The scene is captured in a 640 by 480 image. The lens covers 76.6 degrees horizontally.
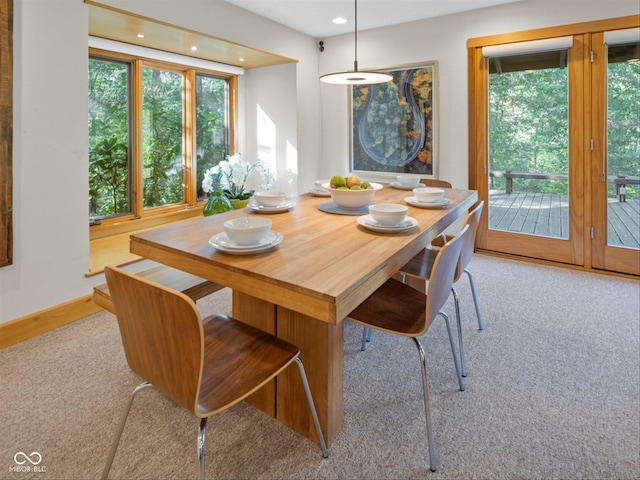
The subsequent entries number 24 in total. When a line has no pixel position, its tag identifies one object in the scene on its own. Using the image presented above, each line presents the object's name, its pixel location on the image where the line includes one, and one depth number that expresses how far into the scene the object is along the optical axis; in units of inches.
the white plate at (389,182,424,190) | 114.1
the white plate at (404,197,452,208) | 86.1
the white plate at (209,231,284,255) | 53.4
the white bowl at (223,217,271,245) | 53.9
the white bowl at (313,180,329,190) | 102.5
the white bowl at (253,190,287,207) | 84.5
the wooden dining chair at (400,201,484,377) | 77.9
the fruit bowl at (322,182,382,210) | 80.3
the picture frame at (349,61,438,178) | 163.2
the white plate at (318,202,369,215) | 81.7
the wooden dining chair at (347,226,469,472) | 57.0
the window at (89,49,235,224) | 136.9
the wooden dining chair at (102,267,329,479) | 38.0
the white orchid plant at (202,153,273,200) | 156.8
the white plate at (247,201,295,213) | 82.5
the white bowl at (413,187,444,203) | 88.4
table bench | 76.1
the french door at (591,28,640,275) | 127.3
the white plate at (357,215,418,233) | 65.3
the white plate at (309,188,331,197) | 104.1
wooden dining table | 45.4
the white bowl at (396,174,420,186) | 114.5
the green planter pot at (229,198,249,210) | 150.3
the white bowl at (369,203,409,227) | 66.0
